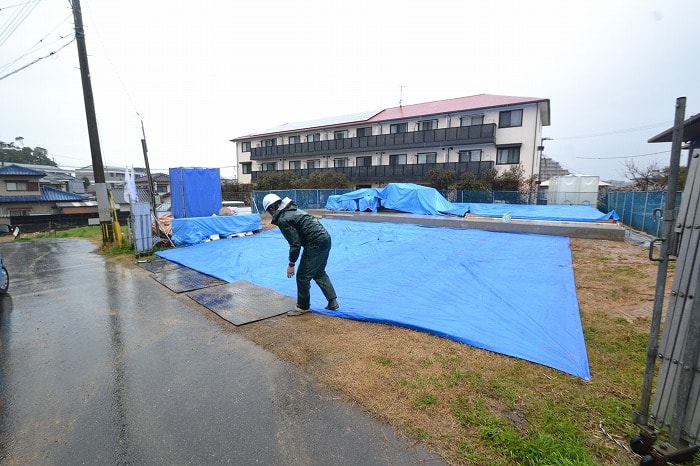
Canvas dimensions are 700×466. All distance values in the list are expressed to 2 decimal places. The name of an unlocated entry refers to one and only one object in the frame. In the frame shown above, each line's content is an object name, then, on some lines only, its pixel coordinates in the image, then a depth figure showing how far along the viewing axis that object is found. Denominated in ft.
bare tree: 60.13
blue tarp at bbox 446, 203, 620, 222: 36.70
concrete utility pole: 31.45
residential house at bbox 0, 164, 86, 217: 85.87
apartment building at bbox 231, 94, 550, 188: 69.46
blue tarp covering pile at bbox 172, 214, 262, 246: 30.55
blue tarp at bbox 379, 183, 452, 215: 46.84
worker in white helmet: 13.43
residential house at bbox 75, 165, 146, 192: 195.53
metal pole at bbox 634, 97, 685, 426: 5.75
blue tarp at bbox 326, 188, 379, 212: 51.47
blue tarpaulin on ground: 11.35
